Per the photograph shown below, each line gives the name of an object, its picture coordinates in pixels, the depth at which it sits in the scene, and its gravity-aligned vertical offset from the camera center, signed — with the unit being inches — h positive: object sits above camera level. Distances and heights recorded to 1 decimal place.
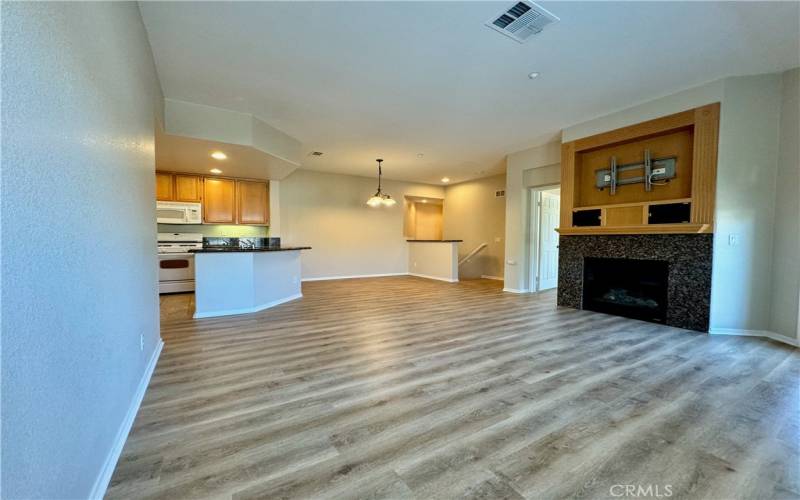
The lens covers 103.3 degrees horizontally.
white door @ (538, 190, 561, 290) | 263.7 +0.1
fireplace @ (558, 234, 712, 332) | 147.7 -18.4
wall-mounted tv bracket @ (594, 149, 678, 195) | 158.7 +36.6
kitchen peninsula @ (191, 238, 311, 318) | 167.9 -23.4
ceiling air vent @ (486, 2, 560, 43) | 95.4 +69.6
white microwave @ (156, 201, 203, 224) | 237.5 +17.1
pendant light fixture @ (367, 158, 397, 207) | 292.2 +34.7
